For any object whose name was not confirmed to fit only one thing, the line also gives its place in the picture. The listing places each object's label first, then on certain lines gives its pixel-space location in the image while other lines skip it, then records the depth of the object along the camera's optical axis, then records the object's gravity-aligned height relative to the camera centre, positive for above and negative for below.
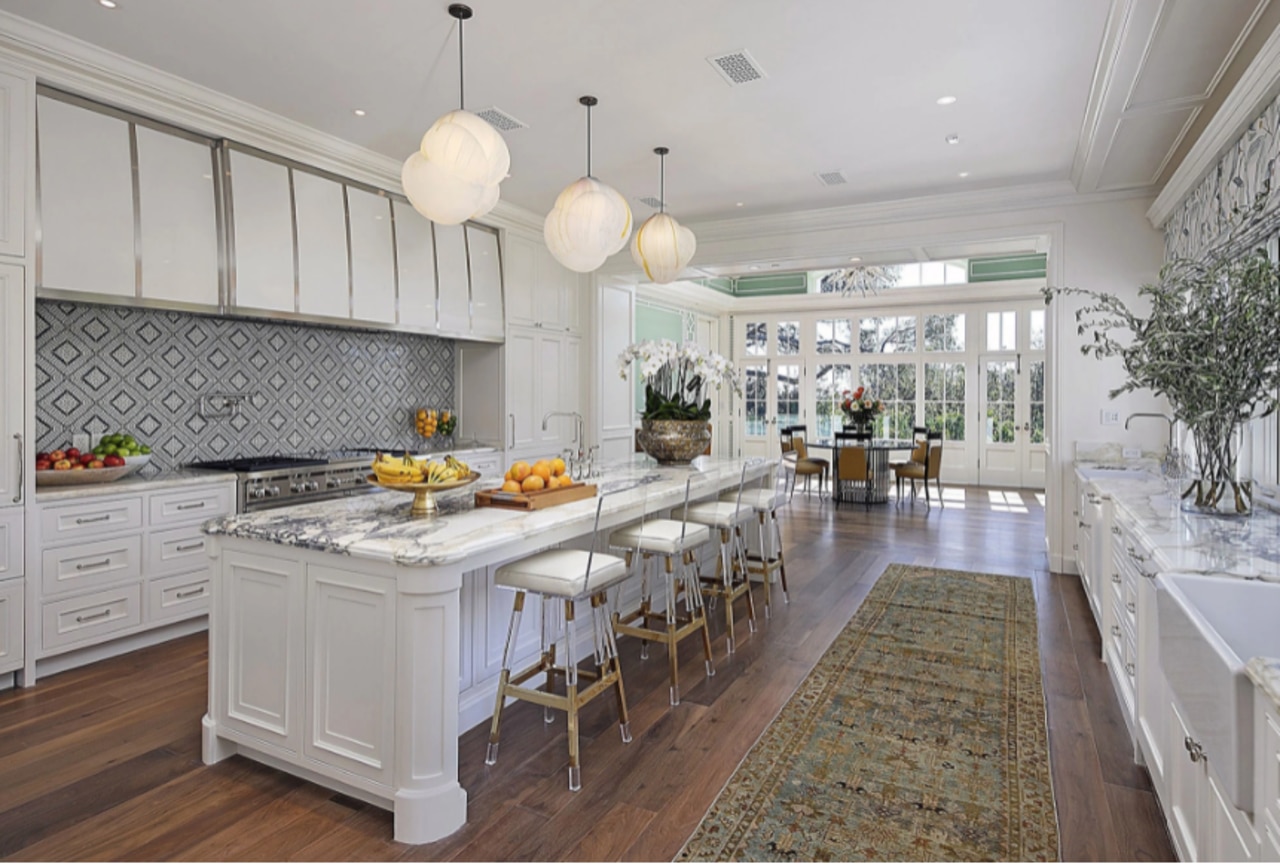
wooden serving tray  2.80 -0.33
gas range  4.16 -0.38
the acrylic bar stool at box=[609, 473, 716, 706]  3.25 -0.77
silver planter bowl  4.46 -0.14
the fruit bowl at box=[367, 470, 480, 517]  2.61 -0.27
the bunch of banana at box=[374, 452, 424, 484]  2.62 -0.20
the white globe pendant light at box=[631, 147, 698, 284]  4.42 +1.07
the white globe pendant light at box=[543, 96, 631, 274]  3.59 +0.98
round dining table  8.73 -0.62
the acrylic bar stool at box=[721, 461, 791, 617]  4.40 -0.76
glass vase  2.74 -0.25
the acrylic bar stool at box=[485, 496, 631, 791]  2.51 -0.75
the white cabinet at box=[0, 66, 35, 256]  3.25 +1.19
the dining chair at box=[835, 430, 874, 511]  8.52 -0.56
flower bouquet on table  9.13 +0.10
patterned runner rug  2.14 -1.25
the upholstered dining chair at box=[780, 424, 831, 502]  9.11 -0.55
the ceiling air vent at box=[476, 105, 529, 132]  4.34 +1.85
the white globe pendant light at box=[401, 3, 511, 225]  2.94 +1.04
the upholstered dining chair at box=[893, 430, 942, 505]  8.63 -0.60
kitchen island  2.14 -0.72
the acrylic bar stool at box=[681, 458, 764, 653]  3.88 -0.65
